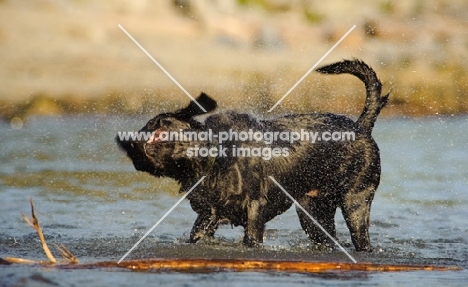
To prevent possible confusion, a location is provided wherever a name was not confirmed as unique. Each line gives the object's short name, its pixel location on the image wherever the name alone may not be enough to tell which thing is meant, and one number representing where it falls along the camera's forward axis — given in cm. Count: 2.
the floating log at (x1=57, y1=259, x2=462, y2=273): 1622
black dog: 1797
